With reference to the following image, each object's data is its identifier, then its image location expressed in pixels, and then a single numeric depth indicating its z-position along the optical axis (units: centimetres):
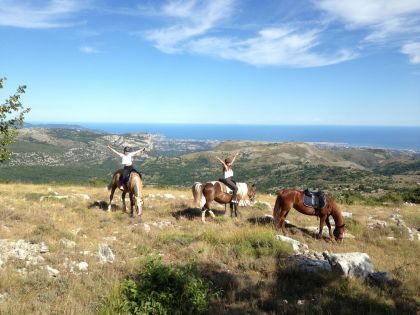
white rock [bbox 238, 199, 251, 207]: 2292
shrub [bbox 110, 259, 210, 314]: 720
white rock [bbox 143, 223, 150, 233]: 1505
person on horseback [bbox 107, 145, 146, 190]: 1936
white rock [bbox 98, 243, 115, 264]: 1063
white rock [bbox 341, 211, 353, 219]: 2098
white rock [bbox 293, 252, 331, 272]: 1005
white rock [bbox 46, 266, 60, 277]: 916
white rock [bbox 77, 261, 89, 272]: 977
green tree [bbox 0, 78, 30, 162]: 2036
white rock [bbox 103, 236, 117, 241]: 1358
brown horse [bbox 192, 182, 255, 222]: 1875
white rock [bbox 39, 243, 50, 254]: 1112
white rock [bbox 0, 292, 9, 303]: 738
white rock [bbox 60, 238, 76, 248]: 1200
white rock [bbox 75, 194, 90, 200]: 2357
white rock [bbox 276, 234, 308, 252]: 1245
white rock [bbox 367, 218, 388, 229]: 1827
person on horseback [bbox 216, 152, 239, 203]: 1932
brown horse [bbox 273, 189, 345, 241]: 1612
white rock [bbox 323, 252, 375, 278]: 969
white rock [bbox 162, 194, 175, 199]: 2549
